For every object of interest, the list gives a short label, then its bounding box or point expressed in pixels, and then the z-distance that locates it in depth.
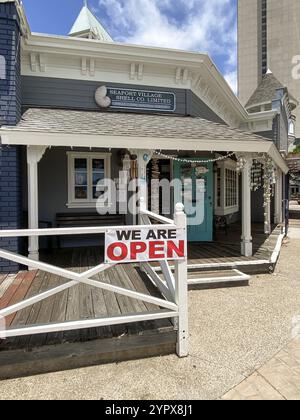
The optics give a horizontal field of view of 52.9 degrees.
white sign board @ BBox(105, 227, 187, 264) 3.17
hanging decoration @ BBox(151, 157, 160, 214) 8.42
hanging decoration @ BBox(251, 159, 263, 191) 11.54
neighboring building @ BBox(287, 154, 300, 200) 17.37
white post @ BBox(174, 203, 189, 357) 3.34
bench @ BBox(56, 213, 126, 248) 7.71
